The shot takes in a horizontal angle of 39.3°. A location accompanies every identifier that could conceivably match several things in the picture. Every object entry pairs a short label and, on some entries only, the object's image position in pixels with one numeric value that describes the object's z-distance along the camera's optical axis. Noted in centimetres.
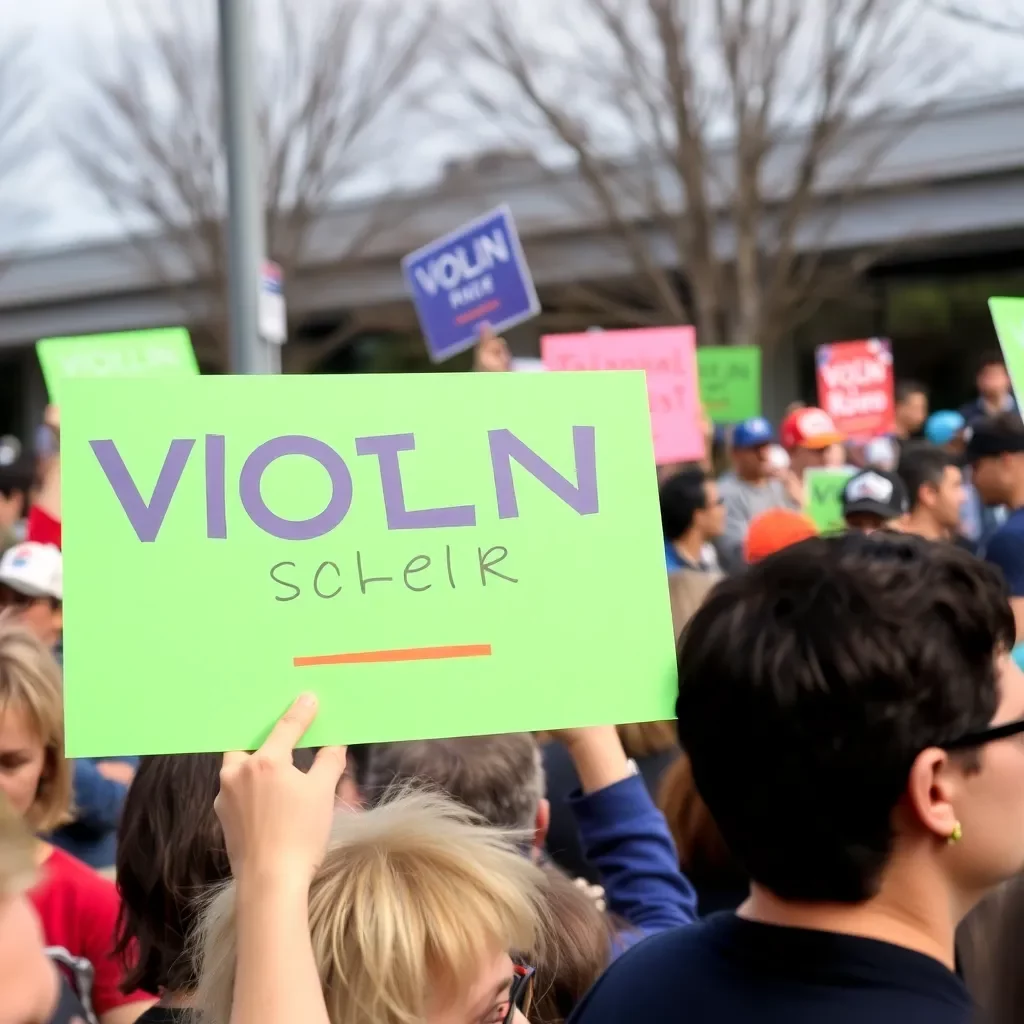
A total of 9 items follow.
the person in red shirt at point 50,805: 251
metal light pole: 702
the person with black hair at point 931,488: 618
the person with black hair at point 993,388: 952
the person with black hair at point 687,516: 627
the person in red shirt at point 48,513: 484
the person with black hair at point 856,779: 125
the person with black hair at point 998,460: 545
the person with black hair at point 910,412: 1207
